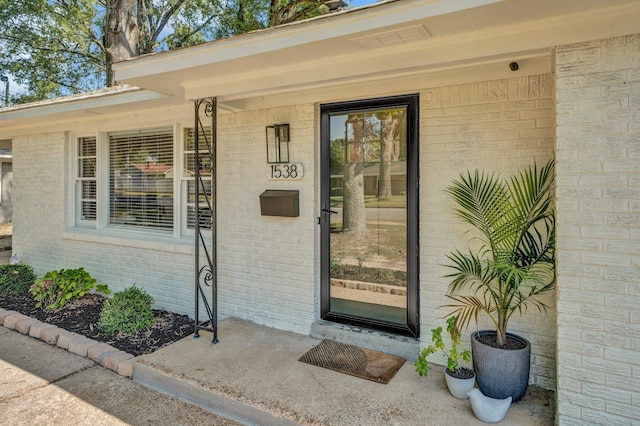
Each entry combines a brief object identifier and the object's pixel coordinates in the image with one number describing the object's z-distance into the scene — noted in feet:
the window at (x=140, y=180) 16.56
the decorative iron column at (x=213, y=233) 12.41
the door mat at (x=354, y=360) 10.49
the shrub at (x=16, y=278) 18.04
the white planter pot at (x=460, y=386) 9.26
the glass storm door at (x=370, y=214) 11.66
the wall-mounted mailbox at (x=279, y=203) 13.00
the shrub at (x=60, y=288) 15.94
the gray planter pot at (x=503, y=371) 8.93
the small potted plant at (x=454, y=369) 9.28
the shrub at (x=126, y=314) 13.64
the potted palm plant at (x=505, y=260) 8.98
